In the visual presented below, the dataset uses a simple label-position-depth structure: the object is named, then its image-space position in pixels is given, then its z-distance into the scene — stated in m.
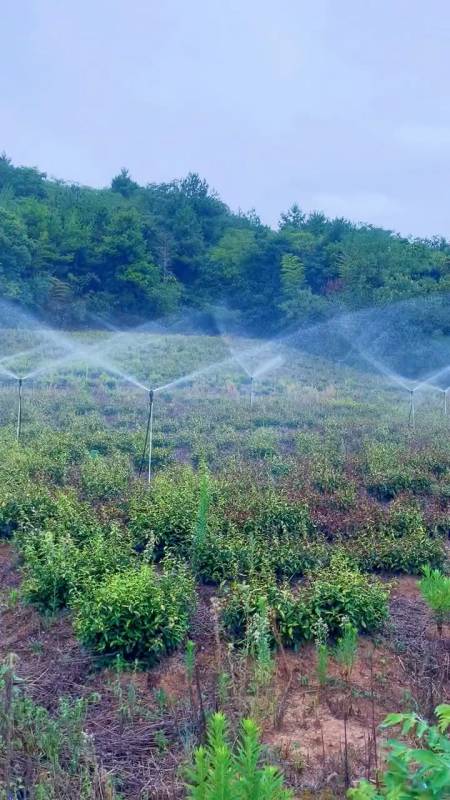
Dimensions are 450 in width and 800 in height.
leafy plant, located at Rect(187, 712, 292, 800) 2.15
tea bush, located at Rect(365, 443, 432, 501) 10.45
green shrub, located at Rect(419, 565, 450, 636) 5.05
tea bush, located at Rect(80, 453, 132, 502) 9.38
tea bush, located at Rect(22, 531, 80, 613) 6.09
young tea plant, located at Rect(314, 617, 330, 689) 5.00
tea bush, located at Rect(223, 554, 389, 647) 5.62
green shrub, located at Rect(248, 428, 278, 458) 13.05
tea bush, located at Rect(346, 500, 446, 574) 7.34
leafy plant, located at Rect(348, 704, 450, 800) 2.14
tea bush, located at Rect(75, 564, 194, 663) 5.29
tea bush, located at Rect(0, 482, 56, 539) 8.01
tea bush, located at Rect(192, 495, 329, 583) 6.81
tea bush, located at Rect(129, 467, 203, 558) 7.46
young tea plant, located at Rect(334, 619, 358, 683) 4.80
